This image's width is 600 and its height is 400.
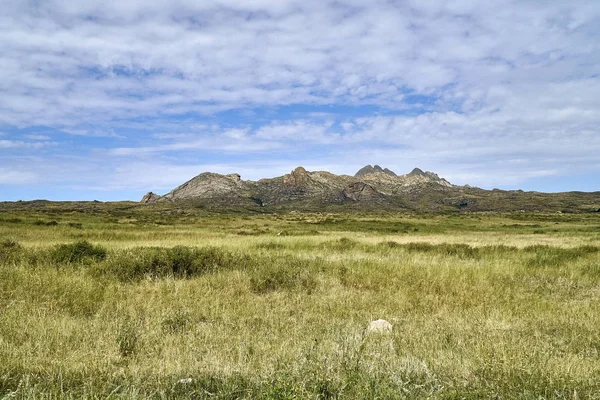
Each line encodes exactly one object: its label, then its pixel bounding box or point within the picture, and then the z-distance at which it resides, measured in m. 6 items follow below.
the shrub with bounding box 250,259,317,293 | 11.21
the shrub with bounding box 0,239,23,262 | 14.29
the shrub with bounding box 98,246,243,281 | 12.62
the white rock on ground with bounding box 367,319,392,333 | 6.79
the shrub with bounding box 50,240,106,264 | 14.65
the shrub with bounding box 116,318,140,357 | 5.70
